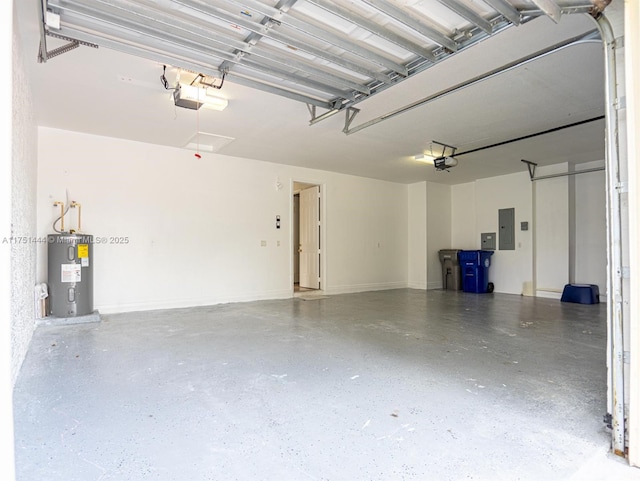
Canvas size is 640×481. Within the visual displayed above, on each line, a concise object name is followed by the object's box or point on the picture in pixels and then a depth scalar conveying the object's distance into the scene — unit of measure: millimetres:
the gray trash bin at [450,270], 8727
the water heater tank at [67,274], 4758
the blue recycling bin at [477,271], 8242
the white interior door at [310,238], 8086
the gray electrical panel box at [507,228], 8086
